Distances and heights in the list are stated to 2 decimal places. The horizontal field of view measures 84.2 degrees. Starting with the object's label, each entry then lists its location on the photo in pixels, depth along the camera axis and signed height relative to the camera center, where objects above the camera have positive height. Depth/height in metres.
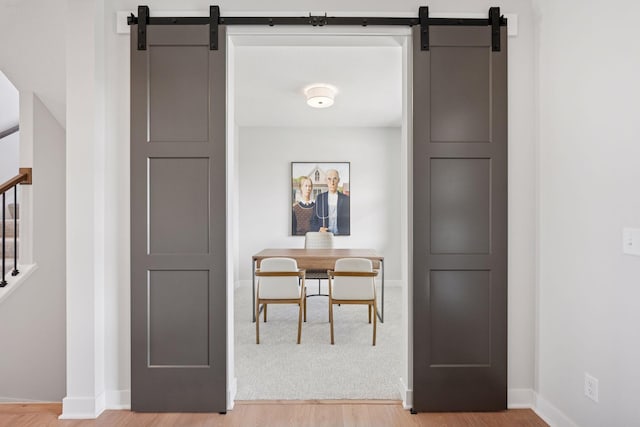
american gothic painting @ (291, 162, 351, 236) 5.77 +0.27
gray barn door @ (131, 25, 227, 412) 2.10 -0.05
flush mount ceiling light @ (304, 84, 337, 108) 3.96 +1.36
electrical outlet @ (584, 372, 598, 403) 1.69 -0.84
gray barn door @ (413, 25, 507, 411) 2.09 -0.05
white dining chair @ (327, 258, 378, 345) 3.24 -0.64
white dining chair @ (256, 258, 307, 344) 3.28 -0.65
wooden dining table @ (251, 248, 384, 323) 3.84 -0.48
